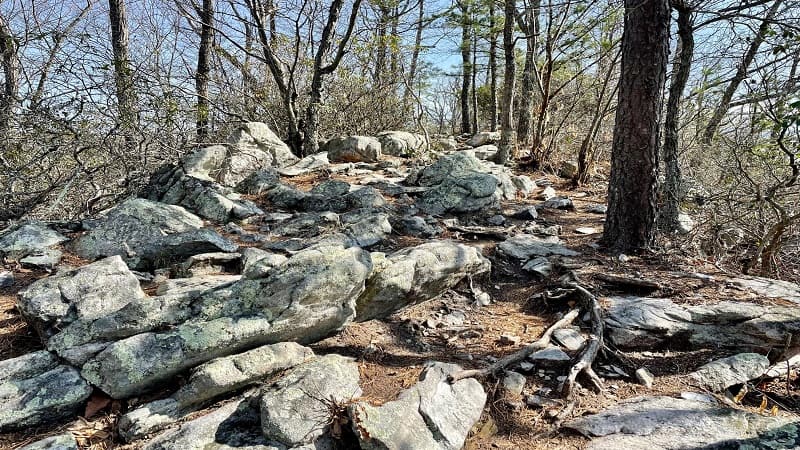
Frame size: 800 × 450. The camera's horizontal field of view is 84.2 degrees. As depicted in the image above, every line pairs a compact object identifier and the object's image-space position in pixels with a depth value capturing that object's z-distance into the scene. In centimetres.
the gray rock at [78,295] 298
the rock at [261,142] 795
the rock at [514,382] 281
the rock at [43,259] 420
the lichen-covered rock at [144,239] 438
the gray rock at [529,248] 482
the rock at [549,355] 305
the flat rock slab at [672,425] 231
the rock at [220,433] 225
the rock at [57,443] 223
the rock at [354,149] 932
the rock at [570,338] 322
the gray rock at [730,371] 286
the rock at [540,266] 441
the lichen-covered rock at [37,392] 242
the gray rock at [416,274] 353
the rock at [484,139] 1276
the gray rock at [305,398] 228
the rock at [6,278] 384
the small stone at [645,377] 289
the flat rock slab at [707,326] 317
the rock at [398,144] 1033
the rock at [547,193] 751
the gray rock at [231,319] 259
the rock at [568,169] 941
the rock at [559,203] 685
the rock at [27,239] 433
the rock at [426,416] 222
